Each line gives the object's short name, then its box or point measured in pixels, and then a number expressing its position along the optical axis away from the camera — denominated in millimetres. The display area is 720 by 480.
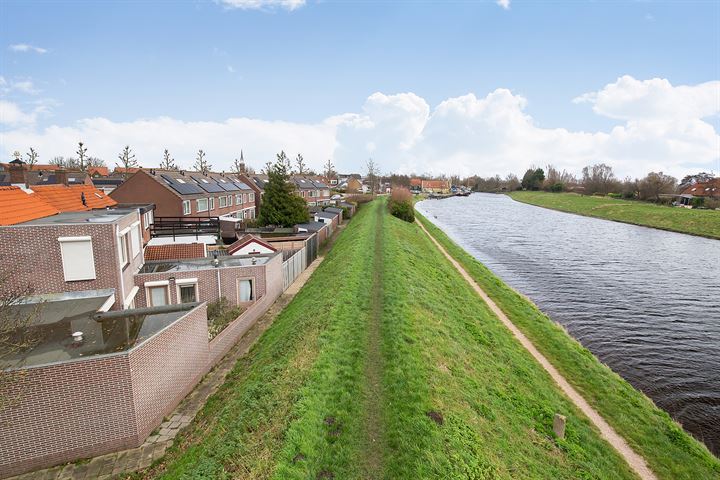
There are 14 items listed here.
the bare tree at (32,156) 78250
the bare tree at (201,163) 89250
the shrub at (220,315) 16884
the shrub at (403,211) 52062
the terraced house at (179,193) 37281
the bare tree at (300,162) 102950
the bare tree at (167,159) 82625
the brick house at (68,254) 13695
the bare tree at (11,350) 8766
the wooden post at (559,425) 11312
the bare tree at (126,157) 77625
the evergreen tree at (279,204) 39406
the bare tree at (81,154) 67375
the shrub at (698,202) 71125
